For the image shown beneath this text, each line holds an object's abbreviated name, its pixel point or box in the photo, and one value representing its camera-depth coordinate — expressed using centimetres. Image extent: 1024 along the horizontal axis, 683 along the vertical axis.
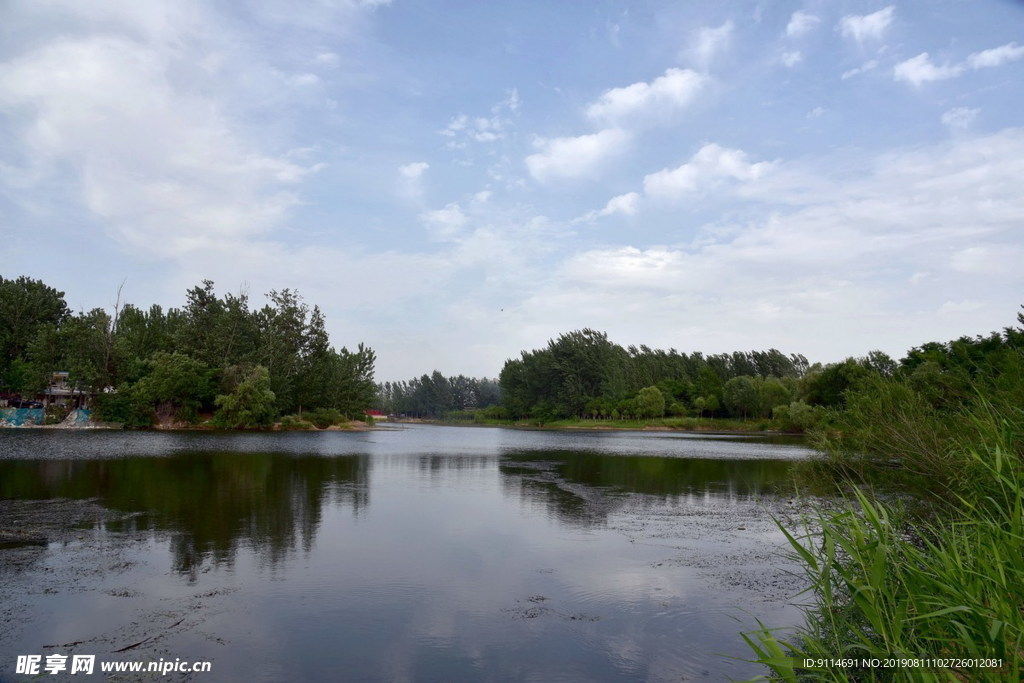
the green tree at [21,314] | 7494
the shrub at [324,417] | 9006
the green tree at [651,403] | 11656
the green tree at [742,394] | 11088
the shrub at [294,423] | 8281
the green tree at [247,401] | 7262
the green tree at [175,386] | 6900
